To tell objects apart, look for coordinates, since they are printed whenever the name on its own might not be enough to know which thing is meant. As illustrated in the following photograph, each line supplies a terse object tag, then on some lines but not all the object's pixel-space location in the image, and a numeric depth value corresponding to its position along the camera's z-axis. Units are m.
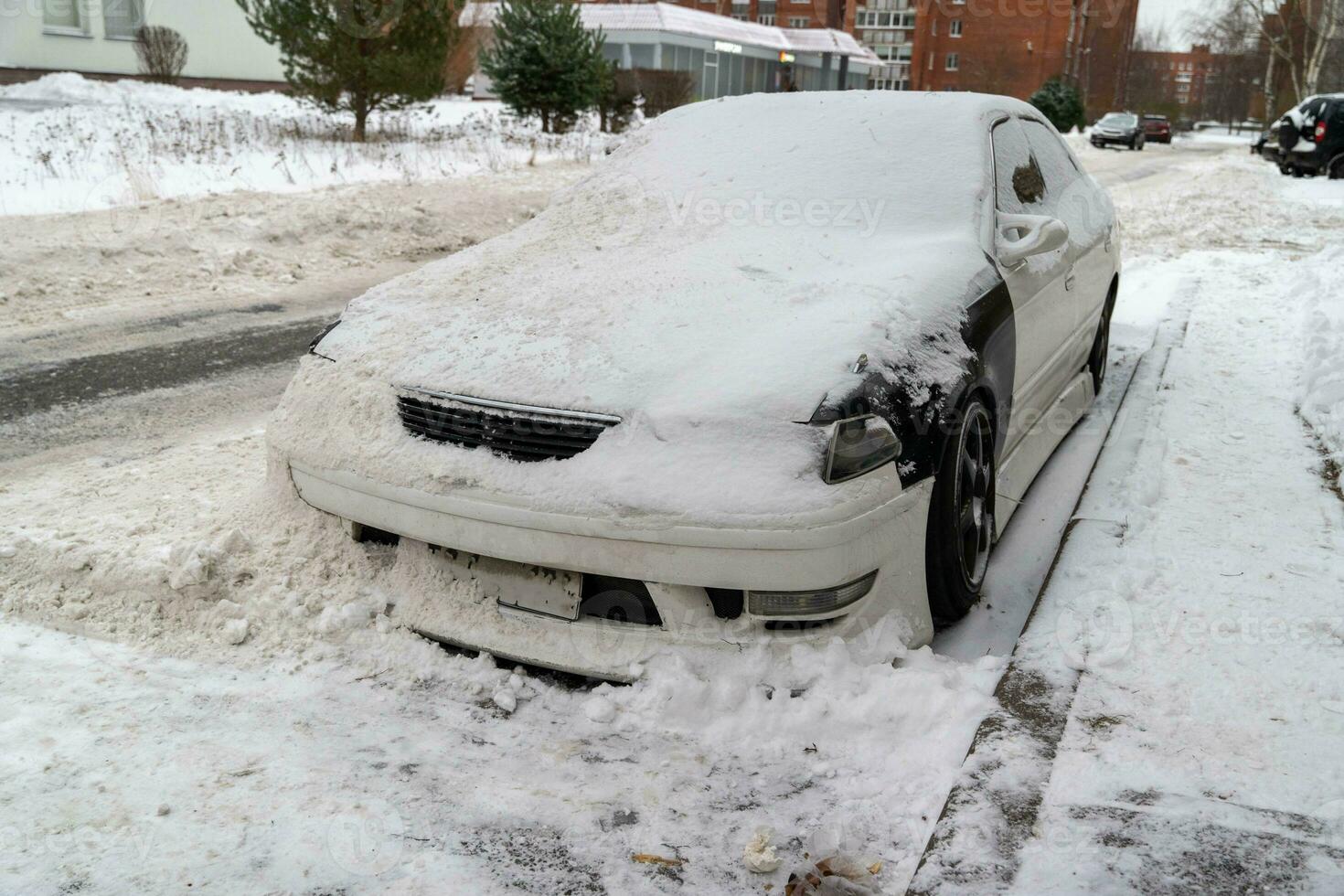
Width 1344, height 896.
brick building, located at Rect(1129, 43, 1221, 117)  75.19
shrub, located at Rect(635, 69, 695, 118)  25.42
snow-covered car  2.55
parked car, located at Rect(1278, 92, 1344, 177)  21.27
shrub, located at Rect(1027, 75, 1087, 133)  48.28
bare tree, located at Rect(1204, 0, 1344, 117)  39.16
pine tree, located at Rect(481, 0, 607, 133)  20.28
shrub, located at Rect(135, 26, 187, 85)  24.39
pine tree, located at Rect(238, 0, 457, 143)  16.14
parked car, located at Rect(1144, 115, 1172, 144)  50.00
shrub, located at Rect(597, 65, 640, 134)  23.98
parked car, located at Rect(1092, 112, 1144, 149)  40.47
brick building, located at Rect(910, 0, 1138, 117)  67.56
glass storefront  44.81
